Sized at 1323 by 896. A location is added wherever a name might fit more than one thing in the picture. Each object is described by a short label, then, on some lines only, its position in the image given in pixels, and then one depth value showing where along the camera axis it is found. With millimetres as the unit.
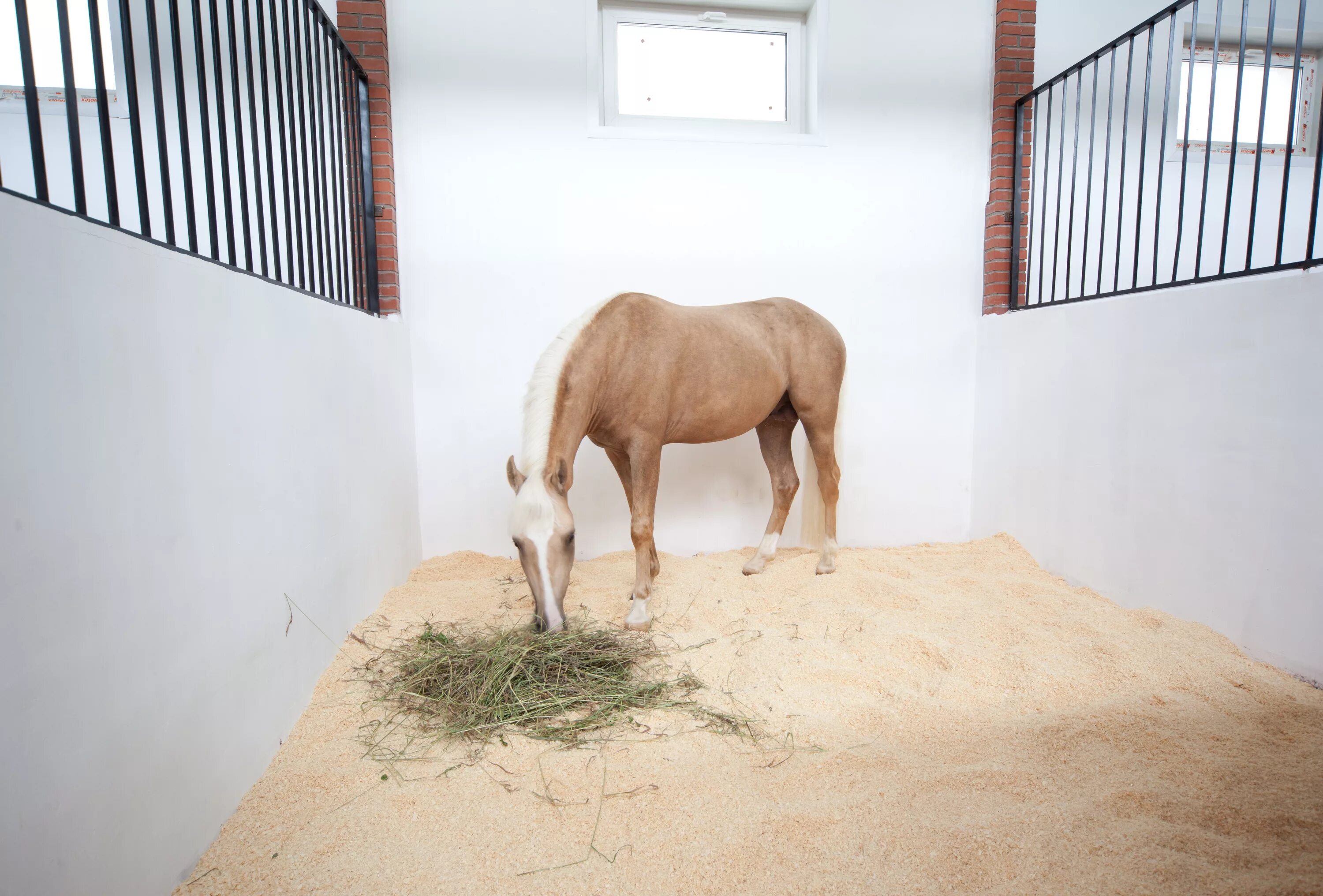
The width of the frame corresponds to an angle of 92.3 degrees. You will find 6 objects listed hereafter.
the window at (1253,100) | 3697
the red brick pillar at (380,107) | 2928
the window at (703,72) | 3293
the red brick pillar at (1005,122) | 3367
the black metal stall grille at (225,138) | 1282
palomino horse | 2041
